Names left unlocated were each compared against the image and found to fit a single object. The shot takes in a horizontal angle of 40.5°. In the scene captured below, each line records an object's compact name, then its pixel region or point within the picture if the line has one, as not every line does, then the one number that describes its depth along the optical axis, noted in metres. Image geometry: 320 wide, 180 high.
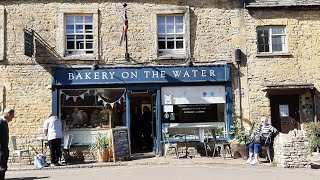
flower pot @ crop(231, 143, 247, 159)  15.12
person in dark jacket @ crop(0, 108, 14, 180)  8.88
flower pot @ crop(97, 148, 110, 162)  14.74
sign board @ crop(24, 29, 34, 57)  15.31
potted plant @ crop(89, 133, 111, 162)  14.74
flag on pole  15.12
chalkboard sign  14.70
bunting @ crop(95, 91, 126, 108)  16.17
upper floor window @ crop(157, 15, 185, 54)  16.52
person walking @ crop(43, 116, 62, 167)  14.23
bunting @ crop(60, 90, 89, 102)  16.14
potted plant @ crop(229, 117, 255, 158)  15.14
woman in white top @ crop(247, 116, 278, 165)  13.52
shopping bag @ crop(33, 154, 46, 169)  13.79
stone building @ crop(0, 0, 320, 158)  15.86
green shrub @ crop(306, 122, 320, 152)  15.48
